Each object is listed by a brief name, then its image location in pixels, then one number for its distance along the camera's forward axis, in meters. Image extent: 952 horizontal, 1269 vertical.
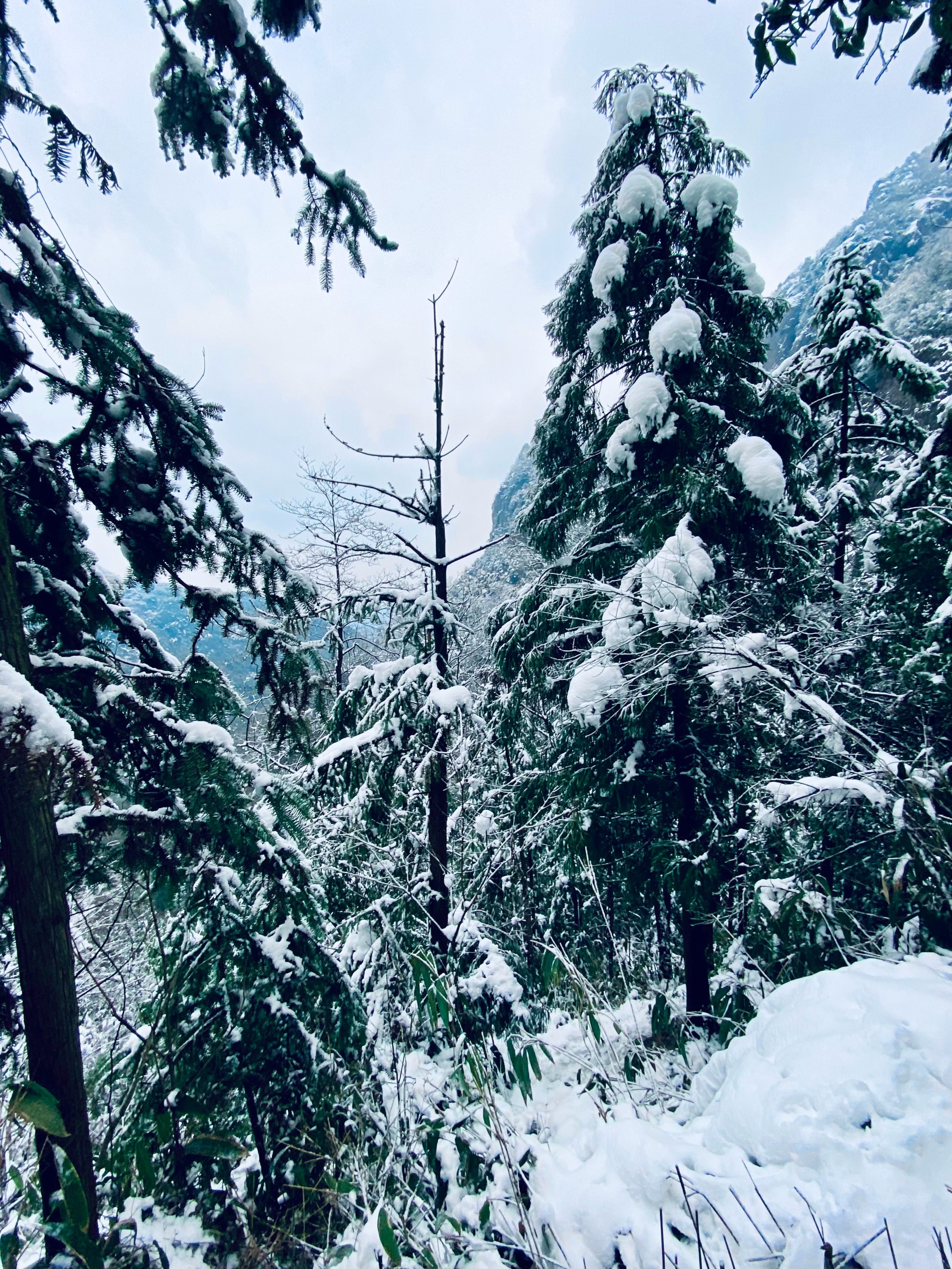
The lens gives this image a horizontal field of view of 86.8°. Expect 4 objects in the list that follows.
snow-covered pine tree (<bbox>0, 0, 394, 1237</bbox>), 2.12
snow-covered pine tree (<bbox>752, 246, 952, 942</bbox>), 3.18
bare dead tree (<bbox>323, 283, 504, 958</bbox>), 5.82
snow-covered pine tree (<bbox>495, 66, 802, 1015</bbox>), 4.88
